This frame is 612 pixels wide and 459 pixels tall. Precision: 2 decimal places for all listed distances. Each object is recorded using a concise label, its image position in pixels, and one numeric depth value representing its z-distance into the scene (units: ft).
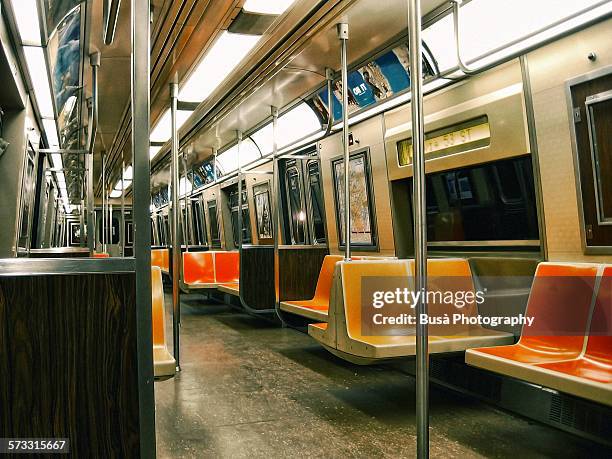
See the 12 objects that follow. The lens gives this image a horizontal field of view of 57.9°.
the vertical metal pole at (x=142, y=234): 5.02
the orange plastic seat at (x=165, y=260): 42.37
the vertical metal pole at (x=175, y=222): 16.44
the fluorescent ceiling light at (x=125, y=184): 49.88
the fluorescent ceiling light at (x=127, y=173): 41.04
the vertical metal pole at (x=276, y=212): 20.92
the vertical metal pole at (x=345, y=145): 13.33
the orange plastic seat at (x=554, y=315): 10.85
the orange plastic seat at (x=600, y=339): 10.01
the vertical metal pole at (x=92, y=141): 16.76
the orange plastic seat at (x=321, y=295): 19.48
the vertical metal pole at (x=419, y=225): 6.37
